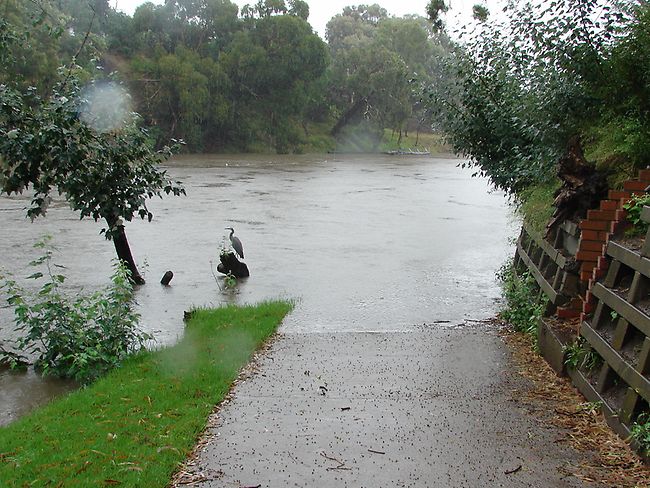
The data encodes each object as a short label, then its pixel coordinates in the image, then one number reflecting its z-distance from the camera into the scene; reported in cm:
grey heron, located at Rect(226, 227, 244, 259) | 1243
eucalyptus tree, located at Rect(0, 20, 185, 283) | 785
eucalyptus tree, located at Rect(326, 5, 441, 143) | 6084
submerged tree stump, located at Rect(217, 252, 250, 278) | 1213
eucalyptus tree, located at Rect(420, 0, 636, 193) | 764
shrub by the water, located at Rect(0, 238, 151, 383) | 715
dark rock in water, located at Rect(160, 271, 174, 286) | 1172
